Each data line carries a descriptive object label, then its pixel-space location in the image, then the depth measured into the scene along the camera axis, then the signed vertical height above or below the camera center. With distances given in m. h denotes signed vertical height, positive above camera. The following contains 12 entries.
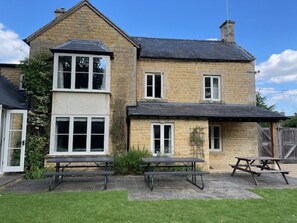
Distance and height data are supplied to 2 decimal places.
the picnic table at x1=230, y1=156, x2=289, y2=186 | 9.01 -1.45
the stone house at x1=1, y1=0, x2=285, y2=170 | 11.39 +2.08
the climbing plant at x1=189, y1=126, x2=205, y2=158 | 11.94 -0.44
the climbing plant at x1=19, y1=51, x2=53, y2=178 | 11.09 +1.45
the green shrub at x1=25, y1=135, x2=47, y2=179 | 10.77 -1.05
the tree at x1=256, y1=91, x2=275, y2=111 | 34.50 +4.76
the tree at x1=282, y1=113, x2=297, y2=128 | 27.21 +1.29
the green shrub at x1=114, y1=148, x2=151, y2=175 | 10.79 -1.55
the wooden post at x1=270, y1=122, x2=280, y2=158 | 11.98 -0.21
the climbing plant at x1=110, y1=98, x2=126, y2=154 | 11.78 +0.21
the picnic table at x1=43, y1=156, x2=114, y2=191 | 7.86 -1.42
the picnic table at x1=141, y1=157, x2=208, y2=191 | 8.12 -1.40
